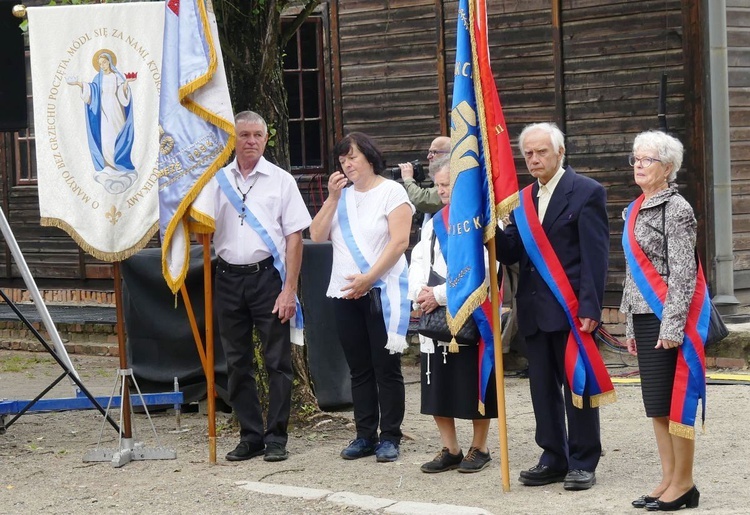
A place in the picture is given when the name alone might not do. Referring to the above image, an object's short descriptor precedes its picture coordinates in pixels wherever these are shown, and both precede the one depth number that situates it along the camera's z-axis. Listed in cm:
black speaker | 859
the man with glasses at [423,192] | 871
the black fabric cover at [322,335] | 881
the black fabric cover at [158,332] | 913
